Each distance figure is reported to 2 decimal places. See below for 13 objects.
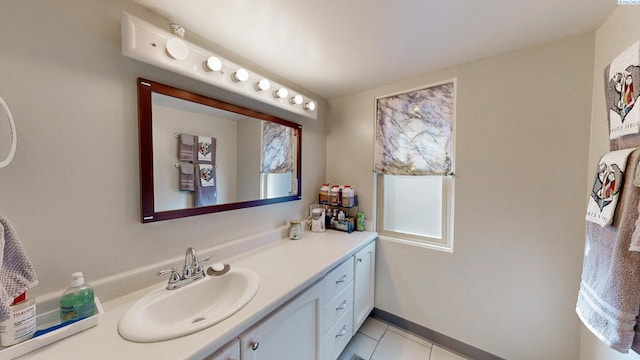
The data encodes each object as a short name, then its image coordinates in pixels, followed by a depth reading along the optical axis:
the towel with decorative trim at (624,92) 0.71
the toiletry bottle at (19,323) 0.59
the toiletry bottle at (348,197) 1.92
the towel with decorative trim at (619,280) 0.64
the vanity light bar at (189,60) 0.86
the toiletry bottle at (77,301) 0.73
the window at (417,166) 1.56
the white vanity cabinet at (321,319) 0.88
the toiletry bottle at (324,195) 2.02
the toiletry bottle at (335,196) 1.96
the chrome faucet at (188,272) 0.96
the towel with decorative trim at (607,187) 0.72
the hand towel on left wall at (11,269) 0.57
